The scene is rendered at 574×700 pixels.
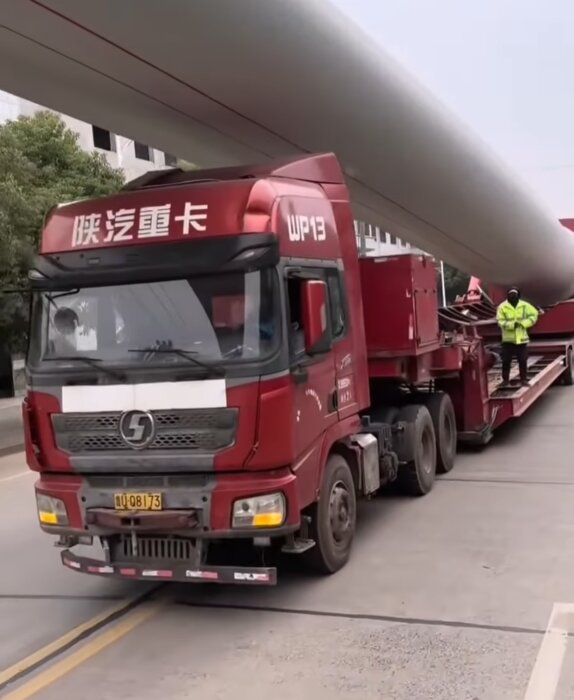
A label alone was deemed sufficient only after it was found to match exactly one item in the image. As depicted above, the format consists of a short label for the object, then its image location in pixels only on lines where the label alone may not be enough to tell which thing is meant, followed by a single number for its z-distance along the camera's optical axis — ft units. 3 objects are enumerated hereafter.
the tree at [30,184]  44.37
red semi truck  16.38
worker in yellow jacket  38.19
